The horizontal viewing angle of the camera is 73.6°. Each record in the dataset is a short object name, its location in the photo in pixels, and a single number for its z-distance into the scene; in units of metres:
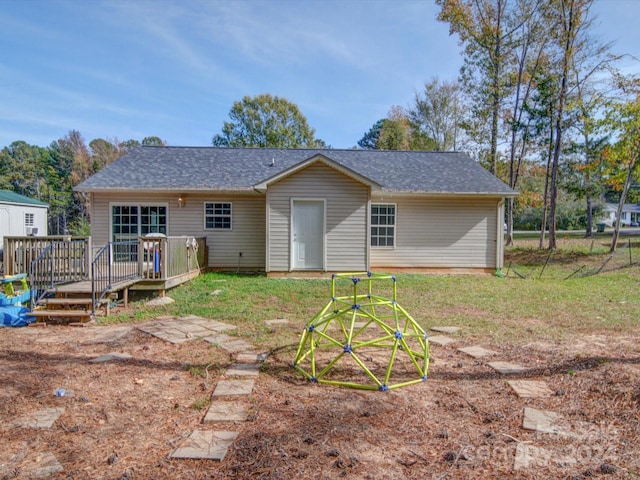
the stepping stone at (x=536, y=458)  2.66
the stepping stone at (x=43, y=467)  2.53
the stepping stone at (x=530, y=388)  3.80
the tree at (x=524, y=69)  21.06
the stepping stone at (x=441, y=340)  5.50
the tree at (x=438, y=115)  31.70
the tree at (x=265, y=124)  38.38
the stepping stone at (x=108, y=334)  5.70
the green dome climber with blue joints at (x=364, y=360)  4.03
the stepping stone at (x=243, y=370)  4.27
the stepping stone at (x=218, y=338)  5.52
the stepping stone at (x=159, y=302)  8.16
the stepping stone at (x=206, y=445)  2.74
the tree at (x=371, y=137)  49.17
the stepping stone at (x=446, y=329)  6.12
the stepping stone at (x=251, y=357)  4.74
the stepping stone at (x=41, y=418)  3.19
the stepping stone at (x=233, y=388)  3.79
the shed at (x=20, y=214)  21.55
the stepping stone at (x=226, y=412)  3.28
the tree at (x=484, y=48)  21.81
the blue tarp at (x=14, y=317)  6.65
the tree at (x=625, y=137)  15.22
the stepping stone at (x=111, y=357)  4.77
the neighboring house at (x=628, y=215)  52.81
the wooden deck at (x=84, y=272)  7.21
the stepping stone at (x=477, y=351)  4.99
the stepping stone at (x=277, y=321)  6.55
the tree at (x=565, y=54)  18.08
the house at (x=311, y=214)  11.52
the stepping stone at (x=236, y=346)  5.16
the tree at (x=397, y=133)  34.25
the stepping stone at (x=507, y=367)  4.43
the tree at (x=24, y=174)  38.75
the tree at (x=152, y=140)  49.70
